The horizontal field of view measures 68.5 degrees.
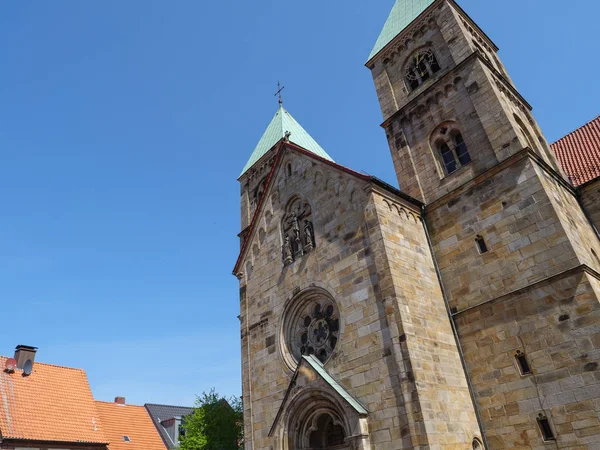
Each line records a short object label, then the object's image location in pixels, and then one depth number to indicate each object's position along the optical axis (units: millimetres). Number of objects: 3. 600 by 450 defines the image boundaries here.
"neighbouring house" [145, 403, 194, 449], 32334
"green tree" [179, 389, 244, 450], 23611
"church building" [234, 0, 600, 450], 11195
